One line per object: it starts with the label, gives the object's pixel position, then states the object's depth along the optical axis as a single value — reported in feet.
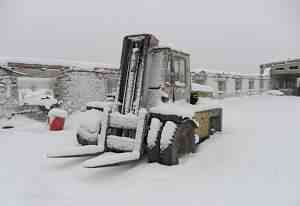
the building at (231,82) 55.93
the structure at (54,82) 30.55
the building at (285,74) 63.98
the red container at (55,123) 24.70
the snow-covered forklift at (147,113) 13.91
